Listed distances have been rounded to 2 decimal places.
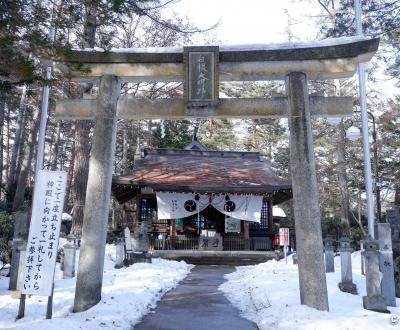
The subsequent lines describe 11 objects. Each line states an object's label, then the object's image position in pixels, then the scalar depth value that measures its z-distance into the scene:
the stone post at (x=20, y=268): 7.75
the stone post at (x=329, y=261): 12.13
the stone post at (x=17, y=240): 8.40
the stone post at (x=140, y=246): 14.16
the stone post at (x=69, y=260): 10.27
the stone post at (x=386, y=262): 8.38
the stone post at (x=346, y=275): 9.24
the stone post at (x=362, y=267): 11.20
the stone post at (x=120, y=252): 12.95
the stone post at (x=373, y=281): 7.36
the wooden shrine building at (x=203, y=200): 19.36
